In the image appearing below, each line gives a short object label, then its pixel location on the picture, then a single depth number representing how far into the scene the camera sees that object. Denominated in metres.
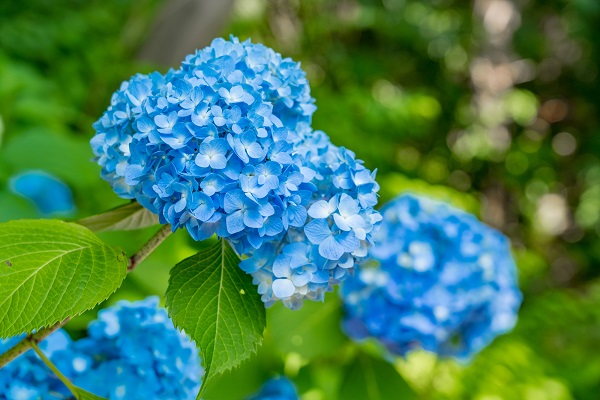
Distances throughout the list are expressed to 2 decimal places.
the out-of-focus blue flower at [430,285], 1.29
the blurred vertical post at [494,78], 3.92
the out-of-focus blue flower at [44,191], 1.46
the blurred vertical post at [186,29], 2.34
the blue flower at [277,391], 1.16
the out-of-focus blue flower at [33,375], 0.70
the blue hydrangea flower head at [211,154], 0.57
